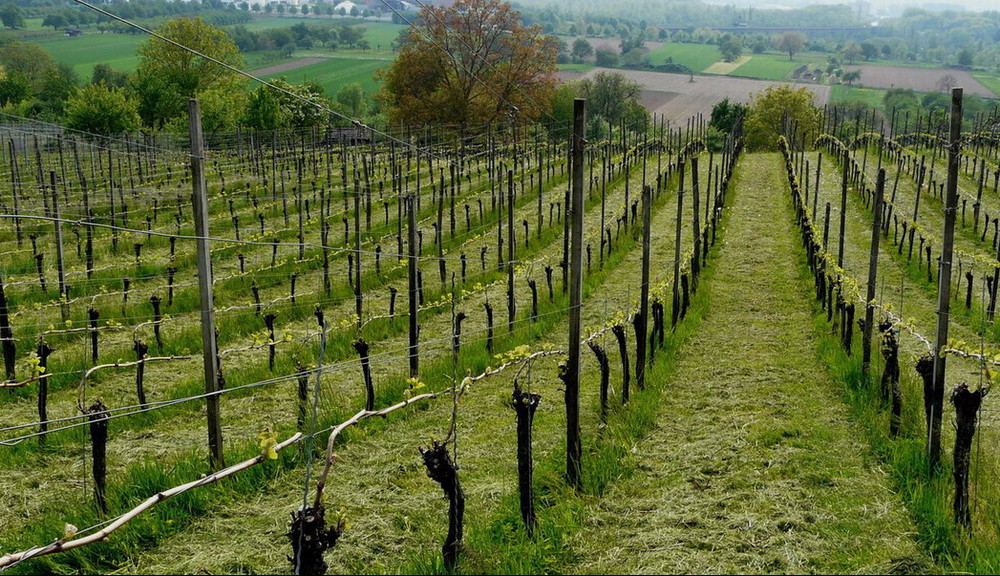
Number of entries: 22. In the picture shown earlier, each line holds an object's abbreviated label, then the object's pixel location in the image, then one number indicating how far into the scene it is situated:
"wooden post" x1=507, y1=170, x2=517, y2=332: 10.49
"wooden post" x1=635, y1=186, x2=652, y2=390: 8.20
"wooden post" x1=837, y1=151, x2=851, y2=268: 10.91
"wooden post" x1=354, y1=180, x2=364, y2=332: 11.59
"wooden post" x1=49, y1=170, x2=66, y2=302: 10.80
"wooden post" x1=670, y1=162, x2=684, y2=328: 10.02
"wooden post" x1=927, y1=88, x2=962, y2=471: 5.93
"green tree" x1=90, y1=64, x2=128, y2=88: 57.78
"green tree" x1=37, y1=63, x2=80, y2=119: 47.00
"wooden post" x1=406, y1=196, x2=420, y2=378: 8.68
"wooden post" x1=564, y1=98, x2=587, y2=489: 5.73
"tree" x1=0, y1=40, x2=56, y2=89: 58.19
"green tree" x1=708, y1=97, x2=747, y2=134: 45.77
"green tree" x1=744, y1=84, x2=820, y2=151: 46.22
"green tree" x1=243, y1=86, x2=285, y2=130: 34.62
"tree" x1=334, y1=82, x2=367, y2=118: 60.56
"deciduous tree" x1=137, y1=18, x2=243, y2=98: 42.53
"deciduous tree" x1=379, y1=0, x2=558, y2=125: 37.31
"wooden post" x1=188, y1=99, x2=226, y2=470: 6.22
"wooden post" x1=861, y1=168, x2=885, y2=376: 8.04
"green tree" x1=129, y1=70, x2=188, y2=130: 38.94
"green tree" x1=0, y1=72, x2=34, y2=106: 45.38
